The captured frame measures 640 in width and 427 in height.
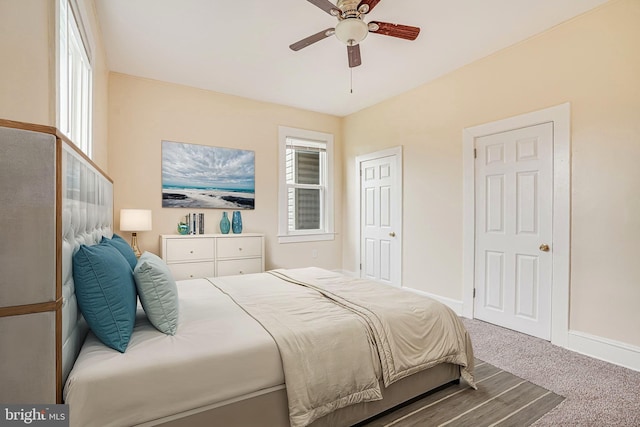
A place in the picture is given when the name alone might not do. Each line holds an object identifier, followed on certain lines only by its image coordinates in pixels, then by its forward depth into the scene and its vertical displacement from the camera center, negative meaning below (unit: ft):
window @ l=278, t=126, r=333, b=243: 15.67 +1.34
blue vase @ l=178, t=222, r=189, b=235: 12.93 -0.72
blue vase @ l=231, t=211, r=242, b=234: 13.98 -0.59
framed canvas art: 12.97 +1.49
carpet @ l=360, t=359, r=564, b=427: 5.65 -3.78
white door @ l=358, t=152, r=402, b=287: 14.23 -0.35
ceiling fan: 7.02 +4.42
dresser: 12.05 -1.75
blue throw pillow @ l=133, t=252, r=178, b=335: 4.94 -1.41
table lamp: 11.19 -0.34
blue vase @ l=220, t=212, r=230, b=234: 13.71 -0.63
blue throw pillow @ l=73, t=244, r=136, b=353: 4.17 -1.19
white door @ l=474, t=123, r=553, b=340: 9.34 -0.56
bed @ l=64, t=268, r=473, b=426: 3.89 -2.24
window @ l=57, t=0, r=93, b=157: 6.06 +2.99
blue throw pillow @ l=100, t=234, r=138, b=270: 6.45 -0.82
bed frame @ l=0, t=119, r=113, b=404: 3.10 -0.55
